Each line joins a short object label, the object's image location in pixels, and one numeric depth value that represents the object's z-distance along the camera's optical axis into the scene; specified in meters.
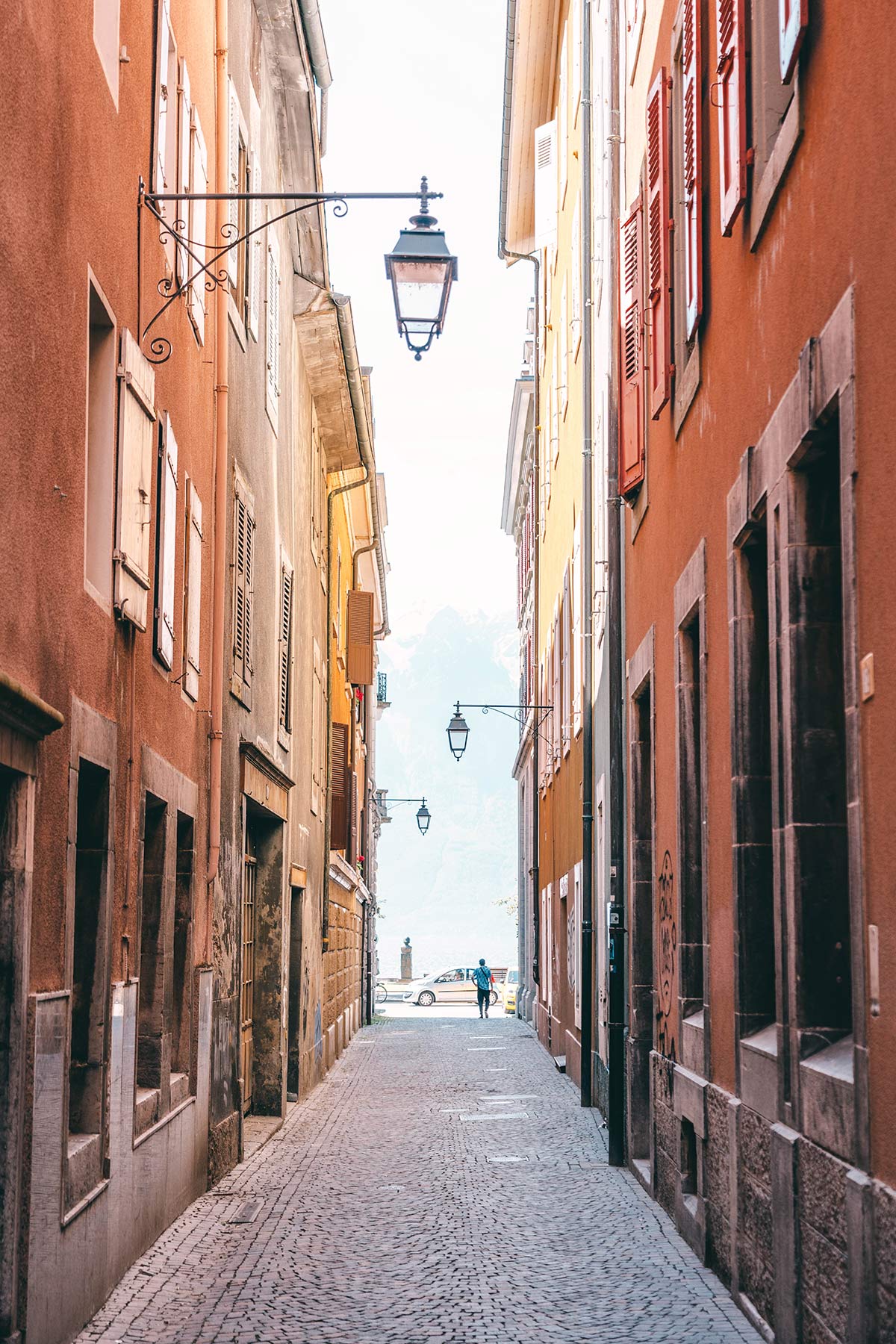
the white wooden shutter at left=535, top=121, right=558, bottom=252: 25.97
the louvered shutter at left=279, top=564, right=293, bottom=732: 17.92
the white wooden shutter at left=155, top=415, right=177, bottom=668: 9.69
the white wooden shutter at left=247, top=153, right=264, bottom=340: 14.77
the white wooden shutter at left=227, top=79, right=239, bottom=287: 13.26
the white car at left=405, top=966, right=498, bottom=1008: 60.59
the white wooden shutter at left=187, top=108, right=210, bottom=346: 11.29
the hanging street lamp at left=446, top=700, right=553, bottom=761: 28.25
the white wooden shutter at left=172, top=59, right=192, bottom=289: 10.67
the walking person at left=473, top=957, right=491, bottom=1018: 42.69
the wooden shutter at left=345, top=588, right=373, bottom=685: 30.08
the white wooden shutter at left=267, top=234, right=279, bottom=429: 16.16
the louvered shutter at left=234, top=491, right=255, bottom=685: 13.55
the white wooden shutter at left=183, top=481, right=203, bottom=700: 11.03
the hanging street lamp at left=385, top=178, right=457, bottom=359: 9.59
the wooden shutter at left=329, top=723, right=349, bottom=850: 26.12
